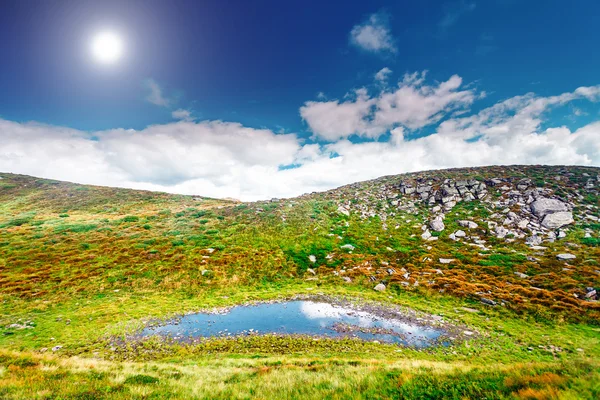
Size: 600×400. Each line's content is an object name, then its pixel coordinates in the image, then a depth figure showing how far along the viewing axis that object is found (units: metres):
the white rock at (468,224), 38.33
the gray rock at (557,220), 35.72
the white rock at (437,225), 39.19
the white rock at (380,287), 25.18
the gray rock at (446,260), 29.82
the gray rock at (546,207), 38.44
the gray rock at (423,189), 53.41
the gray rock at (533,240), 32.31
